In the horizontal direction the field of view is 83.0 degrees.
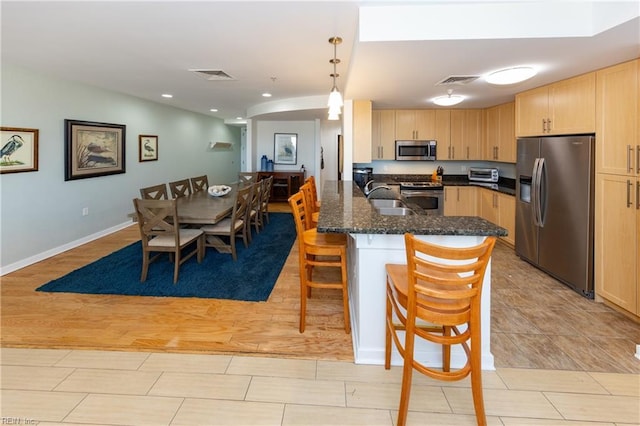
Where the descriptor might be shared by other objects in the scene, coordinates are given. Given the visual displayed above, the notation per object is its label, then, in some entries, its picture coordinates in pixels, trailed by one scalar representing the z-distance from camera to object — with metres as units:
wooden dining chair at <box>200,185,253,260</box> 4.29
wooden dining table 3.77
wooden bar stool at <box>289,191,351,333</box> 2.60
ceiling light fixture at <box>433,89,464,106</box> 4.32
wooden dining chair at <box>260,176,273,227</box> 6.18
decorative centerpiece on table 5.11
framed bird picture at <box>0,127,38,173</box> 3.88
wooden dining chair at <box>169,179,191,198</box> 5.23
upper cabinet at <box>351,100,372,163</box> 4.82
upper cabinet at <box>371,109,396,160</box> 5.95
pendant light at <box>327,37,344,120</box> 3.06
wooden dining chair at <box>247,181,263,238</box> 5.19
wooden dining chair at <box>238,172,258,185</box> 6.84
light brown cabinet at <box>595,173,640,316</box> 2.83
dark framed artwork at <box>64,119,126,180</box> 4.85
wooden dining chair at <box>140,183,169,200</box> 4.18
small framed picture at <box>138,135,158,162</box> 6.58
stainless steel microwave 5.91
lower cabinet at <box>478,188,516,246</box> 4.75
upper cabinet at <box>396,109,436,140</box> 5.89
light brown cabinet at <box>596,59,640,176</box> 2.80
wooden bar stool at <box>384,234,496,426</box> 1.58
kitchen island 2.07
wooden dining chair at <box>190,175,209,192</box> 5.88
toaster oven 5.89
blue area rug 3.42
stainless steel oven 5.49
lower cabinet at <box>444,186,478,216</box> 5.70
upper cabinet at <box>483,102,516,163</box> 5.14
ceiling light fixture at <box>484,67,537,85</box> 3.07
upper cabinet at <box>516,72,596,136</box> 3.28
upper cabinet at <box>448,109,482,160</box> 5.88
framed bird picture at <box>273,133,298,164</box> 9.27
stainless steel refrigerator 3.27
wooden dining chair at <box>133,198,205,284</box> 3.45
